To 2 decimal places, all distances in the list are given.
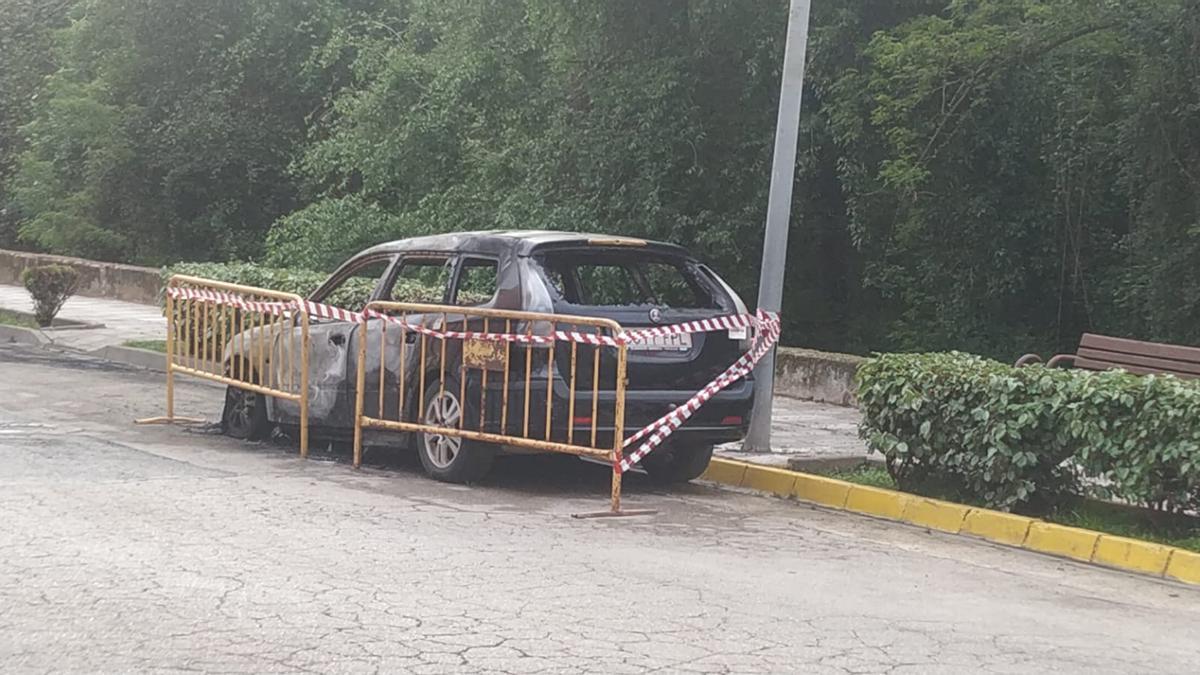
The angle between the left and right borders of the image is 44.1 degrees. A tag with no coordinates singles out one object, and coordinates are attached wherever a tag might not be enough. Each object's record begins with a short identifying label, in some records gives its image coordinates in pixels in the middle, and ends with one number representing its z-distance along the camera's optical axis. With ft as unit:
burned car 31.60
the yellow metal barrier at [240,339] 37.06
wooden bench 37.14
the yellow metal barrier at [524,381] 30.76
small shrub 65.57
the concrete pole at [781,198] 36.70
